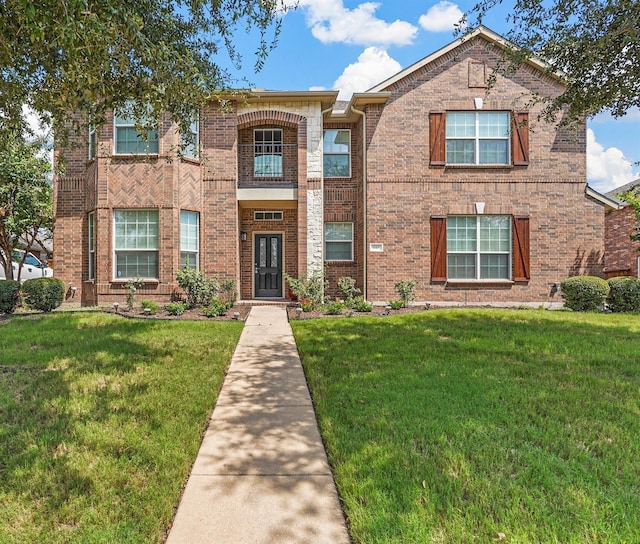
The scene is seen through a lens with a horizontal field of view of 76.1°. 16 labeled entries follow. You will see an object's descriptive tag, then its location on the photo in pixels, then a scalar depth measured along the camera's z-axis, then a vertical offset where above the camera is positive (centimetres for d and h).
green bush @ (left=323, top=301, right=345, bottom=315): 1045 -99
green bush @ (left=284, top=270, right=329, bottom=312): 1164 -52
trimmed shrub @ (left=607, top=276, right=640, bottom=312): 1073 -64
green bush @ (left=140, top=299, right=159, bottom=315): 1040 -92
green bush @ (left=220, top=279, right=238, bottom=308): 1194 -61
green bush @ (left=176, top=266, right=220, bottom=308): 1112 -44
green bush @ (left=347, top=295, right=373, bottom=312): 1087 -93
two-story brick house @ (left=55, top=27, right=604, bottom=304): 1231 +240
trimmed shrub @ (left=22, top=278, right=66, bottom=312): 1031 -59
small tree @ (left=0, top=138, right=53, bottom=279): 1236 +229
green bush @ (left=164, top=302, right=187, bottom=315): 1020 -97
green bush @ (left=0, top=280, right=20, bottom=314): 1002 -64
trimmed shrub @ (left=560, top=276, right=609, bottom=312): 1087 -59
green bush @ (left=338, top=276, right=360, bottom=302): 1230 -53
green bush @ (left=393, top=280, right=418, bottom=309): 1185 -57
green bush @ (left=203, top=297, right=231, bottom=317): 1009 -96
